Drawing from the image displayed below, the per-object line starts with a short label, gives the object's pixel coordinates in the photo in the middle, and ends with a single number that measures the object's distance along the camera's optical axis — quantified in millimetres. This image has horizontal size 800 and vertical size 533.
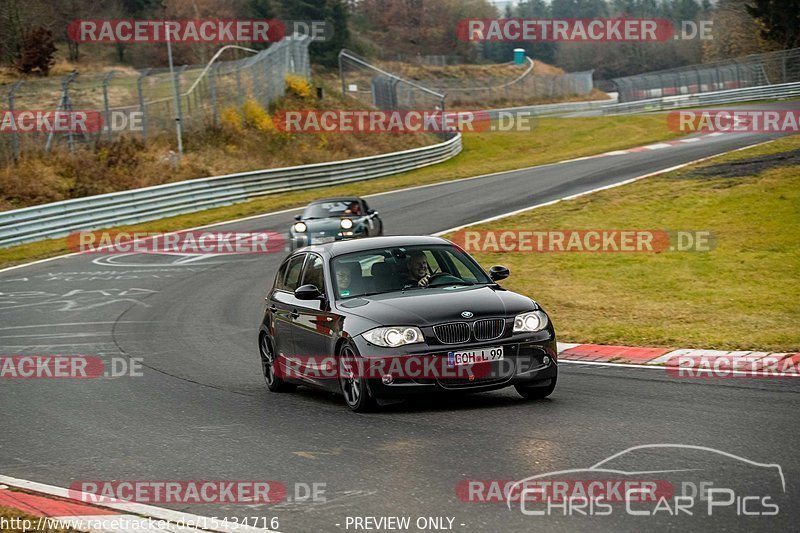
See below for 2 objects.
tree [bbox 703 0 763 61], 85875
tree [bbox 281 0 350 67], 88375
